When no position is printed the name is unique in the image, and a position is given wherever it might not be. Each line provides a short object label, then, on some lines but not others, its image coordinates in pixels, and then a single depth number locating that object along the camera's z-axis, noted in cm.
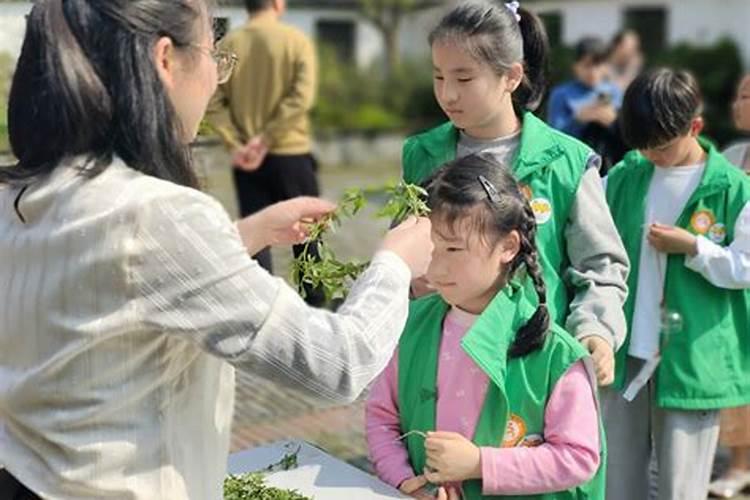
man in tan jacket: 597
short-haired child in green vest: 323
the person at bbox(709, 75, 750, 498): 363
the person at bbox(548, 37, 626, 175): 629
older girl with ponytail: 260
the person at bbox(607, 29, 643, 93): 830
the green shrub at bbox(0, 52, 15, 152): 312
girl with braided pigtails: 220
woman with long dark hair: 153
